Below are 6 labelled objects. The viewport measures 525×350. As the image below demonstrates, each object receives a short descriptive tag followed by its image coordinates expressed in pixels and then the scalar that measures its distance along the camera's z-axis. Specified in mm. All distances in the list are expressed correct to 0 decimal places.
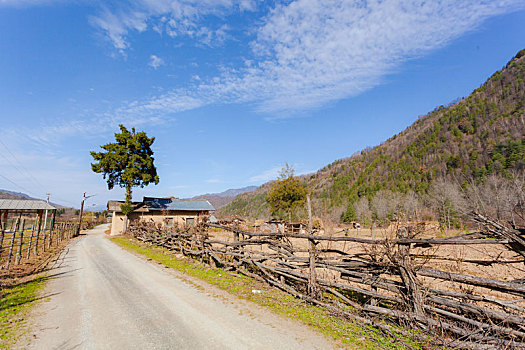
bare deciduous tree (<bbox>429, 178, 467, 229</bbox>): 34306
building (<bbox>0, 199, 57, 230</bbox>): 28839
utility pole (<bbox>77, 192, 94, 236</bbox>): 37656
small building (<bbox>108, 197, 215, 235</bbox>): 30875
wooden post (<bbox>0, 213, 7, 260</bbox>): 8791
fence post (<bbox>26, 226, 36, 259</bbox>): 11967
